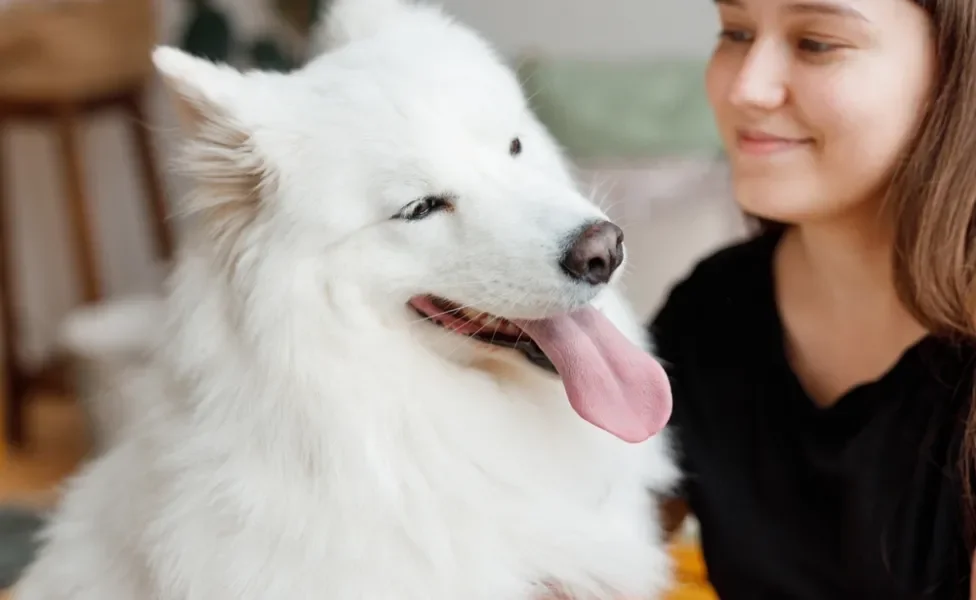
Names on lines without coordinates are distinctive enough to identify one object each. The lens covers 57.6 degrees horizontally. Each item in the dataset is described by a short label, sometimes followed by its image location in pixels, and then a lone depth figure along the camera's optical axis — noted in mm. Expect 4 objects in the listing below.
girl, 1271
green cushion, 2926
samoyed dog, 1147
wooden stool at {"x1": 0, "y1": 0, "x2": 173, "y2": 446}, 3041
